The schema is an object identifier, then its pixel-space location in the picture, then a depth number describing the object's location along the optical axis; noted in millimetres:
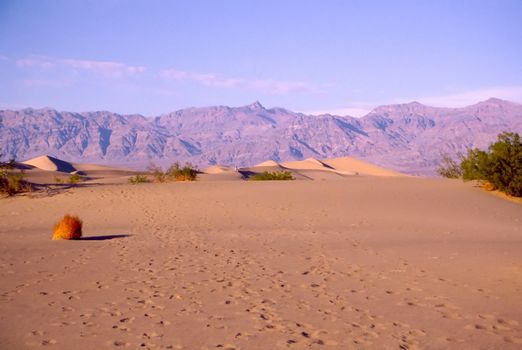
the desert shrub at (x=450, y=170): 37434
